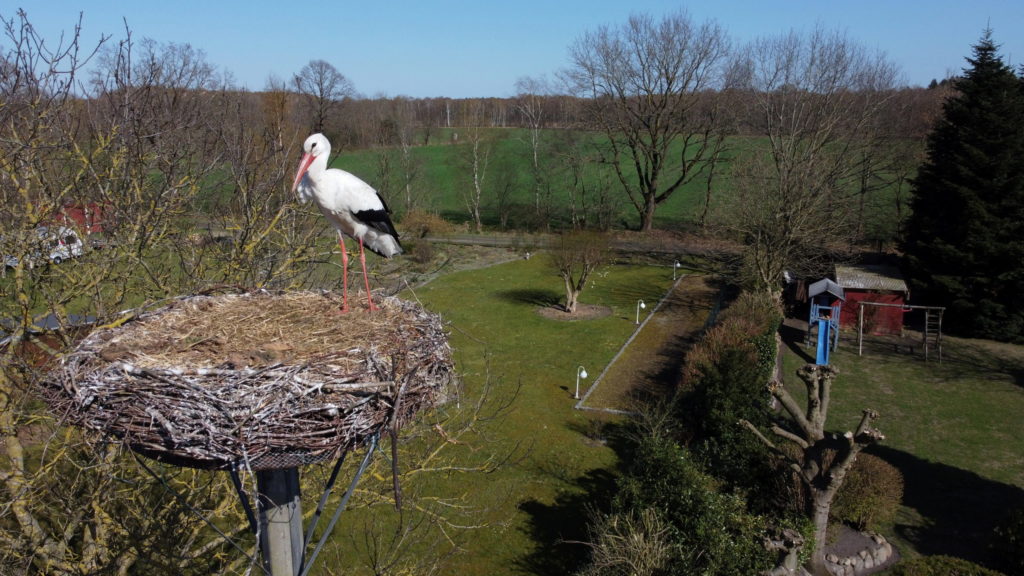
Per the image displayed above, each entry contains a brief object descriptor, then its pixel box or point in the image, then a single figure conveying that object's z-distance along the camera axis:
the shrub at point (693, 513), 9.34
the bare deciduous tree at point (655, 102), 36.41
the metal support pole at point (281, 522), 4.09
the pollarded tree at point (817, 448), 9.32
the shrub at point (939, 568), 8.82
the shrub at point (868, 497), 11.35
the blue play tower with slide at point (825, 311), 18.80
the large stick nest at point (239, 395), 3.48
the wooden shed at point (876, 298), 22.09
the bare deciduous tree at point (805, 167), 21.86
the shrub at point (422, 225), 34.19
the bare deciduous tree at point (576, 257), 24.45
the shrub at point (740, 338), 14.97
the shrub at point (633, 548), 9.22
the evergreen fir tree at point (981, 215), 21.95
